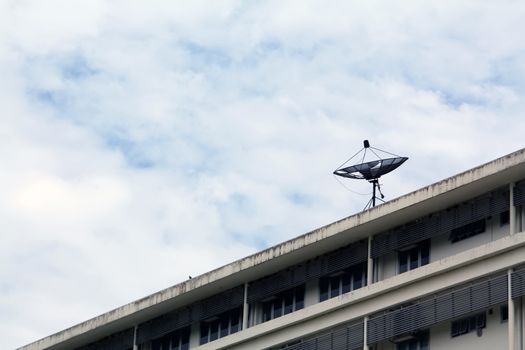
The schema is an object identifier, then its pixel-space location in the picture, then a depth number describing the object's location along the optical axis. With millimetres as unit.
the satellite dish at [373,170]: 52344
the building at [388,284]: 45875
